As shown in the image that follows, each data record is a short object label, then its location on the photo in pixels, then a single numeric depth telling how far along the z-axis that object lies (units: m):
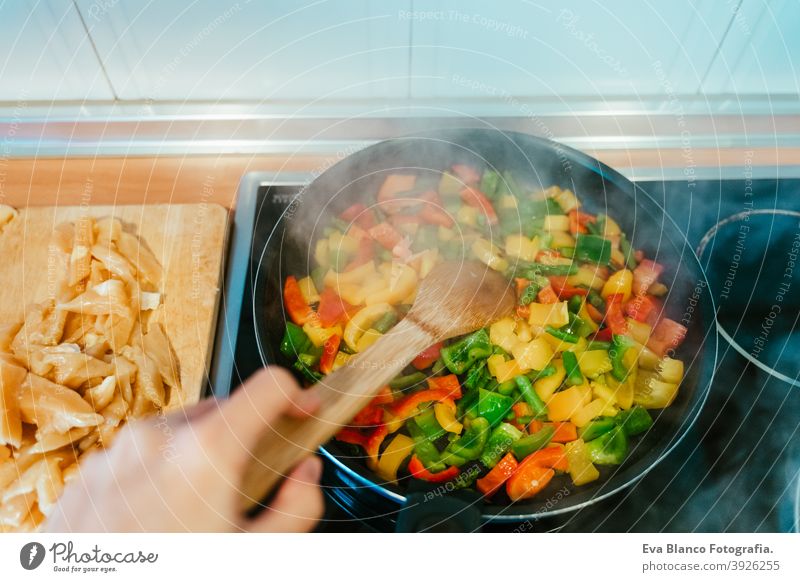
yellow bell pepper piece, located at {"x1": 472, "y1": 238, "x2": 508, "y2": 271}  0.69
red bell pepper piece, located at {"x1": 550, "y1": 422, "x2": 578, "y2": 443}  0.60
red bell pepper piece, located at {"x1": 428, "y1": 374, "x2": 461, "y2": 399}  0.62
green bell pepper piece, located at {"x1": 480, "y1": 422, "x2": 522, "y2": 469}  0.59
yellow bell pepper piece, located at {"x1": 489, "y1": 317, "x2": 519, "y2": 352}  0.65
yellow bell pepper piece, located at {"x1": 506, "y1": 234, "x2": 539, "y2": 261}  0.71
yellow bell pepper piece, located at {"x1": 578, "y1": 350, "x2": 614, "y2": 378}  0.63
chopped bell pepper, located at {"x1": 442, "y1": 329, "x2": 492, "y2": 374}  0.63
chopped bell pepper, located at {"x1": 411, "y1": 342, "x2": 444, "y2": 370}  0.64
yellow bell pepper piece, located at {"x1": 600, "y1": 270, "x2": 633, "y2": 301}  0.68
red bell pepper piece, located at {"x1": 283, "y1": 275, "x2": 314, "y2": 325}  0.65
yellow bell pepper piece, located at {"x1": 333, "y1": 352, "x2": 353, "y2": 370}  0.64
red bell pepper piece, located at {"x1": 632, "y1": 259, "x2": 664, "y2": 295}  0.67
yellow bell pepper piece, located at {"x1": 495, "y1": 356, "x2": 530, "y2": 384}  0.62
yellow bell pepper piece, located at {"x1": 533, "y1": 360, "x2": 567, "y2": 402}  0.62
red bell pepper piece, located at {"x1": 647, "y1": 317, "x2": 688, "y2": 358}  0.62
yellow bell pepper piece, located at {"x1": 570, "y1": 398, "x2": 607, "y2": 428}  0.61
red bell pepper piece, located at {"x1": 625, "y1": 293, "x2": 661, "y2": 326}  0.65
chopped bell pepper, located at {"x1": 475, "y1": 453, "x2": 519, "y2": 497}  0.57
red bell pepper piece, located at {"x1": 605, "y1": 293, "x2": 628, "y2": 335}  0.66
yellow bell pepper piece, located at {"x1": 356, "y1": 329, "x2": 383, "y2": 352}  0.64
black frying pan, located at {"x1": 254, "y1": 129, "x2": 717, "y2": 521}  0.53
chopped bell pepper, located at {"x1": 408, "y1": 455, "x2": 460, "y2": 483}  0.57
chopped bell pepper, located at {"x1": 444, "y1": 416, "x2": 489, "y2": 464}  0.59
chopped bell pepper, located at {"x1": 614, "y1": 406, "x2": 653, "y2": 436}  0.59
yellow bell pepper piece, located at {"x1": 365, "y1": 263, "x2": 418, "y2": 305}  0.67
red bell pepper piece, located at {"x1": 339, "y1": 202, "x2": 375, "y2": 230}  0.71
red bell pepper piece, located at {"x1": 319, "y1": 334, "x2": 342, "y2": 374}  0.64
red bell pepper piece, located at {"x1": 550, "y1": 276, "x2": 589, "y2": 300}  0.68
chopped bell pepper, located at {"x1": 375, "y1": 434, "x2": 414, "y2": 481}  0.57
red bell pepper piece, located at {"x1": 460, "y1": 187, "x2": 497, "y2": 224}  0.73
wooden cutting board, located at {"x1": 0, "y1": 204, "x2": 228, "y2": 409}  0.72
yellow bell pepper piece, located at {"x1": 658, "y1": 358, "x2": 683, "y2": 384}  0.60
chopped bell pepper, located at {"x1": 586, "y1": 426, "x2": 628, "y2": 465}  0.57
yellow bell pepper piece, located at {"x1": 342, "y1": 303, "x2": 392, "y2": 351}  0.65
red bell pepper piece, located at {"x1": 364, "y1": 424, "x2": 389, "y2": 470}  0.57
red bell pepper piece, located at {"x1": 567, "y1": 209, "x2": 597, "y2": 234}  0.72
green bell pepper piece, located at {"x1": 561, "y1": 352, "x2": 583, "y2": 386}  0.62
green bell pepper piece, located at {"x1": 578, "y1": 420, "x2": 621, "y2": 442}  0.59
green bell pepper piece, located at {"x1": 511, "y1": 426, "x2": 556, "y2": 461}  0.58
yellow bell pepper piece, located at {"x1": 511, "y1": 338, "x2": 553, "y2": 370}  0.63
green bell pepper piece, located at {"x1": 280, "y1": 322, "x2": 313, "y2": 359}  0.63
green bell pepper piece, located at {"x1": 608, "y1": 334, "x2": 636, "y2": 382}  0.62
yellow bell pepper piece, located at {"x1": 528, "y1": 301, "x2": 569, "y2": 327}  0.65
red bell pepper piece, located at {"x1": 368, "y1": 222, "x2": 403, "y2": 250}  0.72
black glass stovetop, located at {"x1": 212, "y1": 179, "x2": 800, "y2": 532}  0.55
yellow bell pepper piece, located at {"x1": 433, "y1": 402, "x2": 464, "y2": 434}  0.60
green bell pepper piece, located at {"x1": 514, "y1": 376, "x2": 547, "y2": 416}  0.61
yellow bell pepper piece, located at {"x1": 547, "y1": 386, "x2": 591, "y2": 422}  0.61
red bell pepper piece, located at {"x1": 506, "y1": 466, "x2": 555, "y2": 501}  0.56
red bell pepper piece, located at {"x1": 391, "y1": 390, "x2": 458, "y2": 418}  0.61
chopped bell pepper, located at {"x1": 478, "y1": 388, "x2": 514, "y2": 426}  0.60
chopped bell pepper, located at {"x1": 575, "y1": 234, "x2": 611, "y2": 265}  0.70
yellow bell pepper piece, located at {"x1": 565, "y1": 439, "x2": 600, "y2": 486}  0.57
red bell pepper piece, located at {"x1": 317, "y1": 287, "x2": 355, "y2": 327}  0.66
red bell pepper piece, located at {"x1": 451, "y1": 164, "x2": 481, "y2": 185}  0.74
